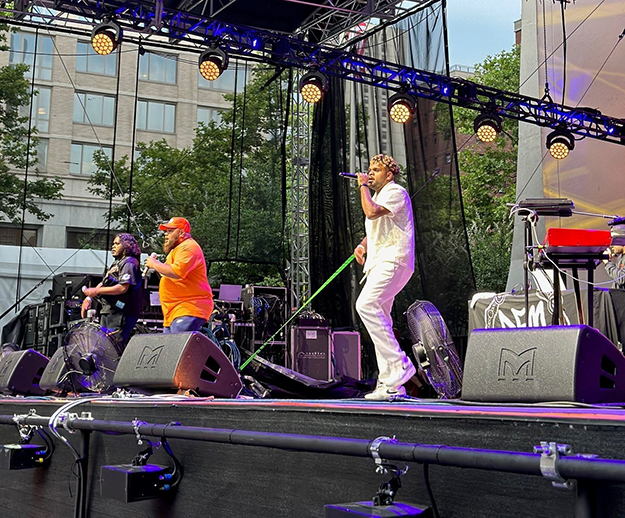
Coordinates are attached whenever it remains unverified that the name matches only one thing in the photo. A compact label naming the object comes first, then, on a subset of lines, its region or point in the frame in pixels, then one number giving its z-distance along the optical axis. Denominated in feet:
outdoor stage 6.40
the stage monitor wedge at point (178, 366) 12.60
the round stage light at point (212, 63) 33.27
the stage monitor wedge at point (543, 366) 7.98
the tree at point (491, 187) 88.69
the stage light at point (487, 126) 38.04
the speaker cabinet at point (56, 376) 17.56
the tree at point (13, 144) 45.52
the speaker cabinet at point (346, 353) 37.83
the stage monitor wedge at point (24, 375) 19.69
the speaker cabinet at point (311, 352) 36.91
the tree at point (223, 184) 41.22
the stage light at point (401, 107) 36.14
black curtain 37.22
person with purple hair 21.97
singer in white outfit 14.55
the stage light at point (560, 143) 40.52
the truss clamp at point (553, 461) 5.72
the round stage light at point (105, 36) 31.04
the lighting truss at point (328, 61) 33.01
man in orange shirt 18.97
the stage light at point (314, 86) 34.68
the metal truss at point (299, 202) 41.83
